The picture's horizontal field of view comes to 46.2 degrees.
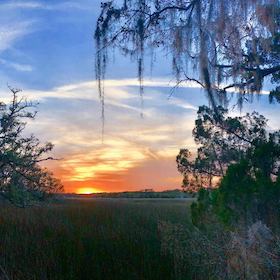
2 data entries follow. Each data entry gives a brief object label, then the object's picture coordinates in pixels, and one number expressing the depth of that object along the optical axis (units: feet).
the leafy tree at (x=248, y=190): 19.23
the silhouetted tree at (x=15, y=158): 27.13
